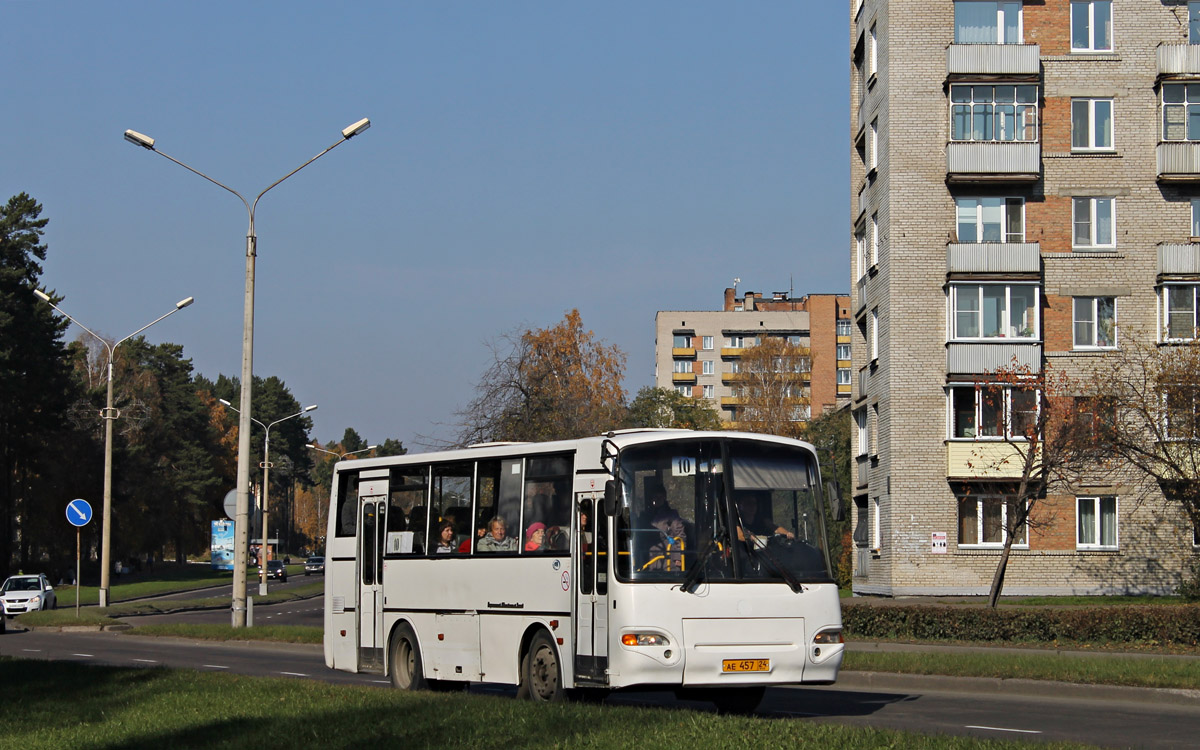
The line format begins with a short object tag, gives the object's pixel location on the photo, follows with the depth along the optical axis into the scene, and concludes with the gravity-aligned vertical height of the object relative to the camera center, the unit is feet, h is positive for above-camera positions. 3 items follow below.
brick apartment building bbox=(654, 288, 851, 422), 482.28 +47.85
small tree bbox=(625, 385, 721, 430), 282.15 +15.09
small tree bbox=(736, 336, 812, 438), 332.80 +24.73
